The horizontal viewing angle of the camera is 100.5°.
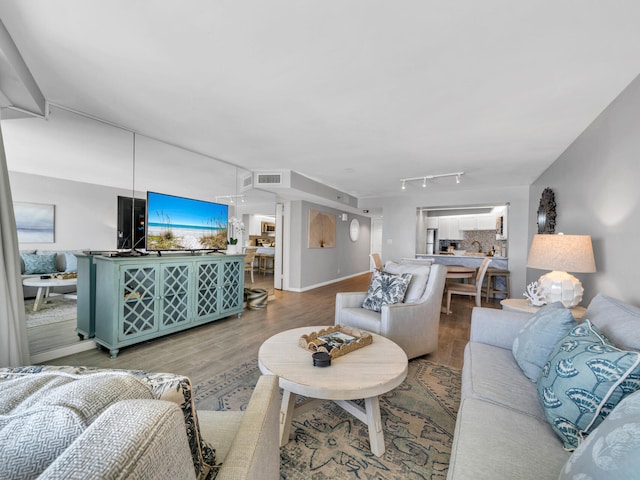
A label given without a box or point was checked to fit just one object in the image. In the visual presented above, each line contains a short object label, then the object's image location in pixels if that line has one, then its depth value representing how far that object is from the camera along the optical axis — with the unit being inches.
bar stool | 204.5
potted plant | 156.9
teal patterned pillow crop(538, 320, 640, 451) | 34.2
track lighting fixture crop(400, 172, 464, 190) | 174.1
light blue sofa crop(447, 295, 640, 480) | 32.1
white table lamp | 78.7
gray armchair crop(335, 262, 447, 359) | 88.8
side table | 82.1
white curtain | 66.6
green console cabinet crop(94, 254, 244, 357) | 99.7
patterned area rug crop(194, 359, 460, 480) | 52.2
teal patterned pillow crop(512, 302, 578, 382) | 52.6
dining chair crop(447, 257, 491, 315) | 171.3
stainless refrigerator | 302.2
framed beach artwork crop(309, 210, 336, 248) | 242.7
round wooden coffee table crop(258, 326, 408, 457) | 50.9
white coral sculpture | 87.7
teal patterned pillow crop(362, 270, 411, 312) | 101.2
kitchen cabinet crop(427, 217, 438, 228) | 300.0
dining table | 176.7
